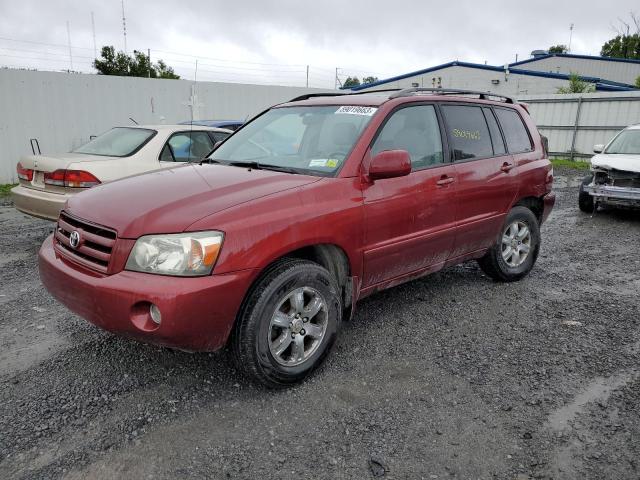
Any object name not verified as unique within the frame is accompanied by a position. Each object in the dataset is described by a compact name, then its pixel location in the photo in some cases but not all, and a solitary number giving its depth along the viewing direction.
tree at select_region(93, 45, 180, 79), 32.88
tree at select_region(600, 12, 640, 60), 49.09
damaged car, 7.98
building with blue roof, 26.33
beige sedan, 5.59
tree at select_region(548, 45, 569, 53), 67.06
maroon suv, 2.60
